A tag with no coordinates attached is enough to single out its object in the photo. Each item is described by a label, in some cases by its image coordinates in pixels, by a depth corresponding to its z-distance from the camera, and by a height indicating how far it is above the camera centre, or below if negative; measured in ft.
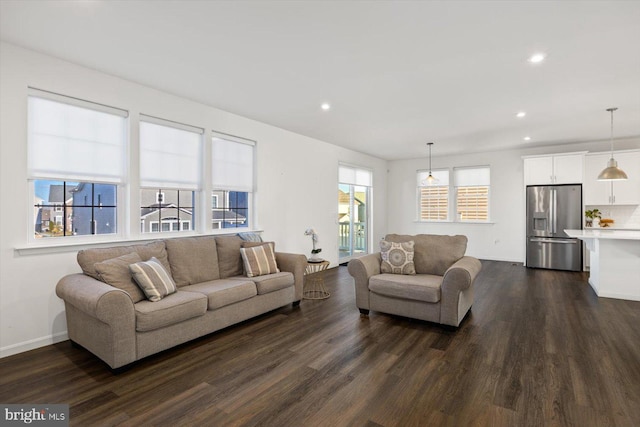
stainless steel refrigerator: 21.35 -0.61
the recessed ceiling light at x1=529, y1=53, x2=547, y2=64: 9.82 +4.82
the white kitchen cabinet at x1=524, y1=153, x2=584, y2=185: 21.52 +3.15
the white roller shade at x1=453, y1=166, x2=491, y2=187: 26.30 +3.22
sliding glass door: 24.61 +0.41
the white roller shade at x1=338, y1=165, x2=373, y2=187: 24.25 +3.11
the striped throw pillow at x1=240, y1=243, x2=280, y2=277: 12.94 -1.84
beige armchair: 11.08 -2.42
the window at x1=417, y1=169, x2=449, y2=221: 28.14 +1.60
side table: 14.82 -3.73
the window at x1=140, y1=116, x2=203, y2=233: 12.67 +1.68
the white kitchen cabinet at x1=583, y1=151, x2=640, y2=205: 20.54 +2.09
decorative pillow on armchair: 13.24 -1.75
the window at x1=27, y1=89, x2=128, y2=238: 10.03 +1.68
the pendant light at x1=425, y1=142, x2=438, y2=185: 22.99 +2.67
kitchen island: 14.76 -2.27
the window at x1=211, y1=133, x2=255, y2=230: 15.30 +1.64
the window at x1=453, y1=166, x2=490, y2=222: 26.37 +1.88
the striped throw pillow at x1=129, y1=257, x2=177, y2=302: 9.45 -1.90
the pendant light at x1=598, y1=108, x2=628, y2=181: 15.46 +2.04
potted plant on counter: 21.90 -0.01
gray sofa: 8.25 -2.51
